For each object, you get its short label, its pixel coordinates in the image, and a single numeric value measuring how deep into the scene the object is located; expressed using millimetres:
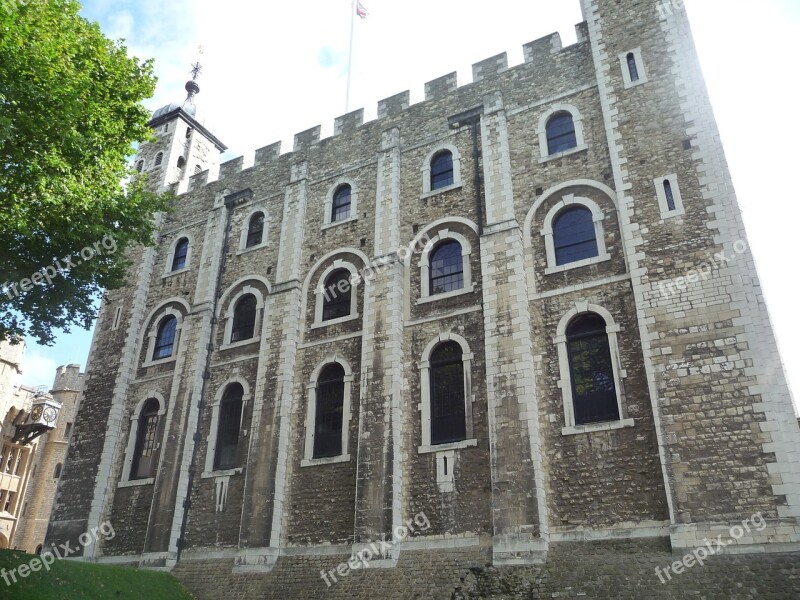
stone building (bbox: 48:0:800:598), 13883
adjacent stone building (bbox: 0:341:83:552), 42344
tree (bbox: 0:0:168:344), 14586
